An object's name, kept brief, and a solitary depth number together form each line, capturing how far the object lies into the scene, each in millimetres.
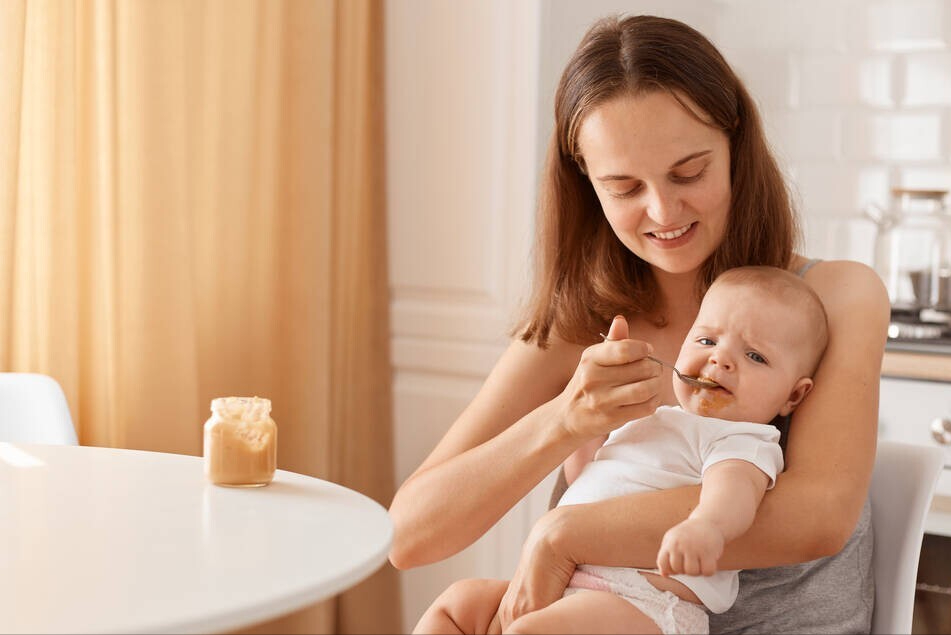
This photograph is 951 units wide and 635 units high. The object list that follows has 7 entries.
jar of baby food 1856
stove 2659
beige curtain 2394
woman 1876
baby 1851
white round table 1613
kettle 3106
